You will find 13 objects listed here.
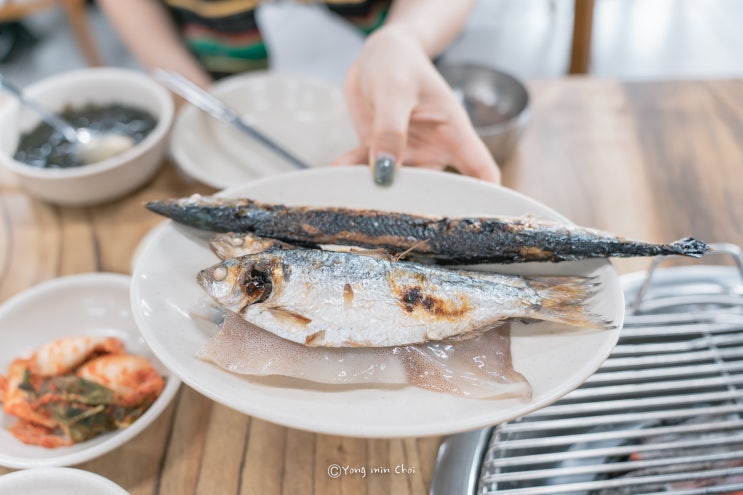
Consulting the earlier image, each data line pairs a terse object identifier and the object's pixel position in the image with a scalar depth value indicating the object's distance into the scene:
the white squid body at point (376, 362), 0.36
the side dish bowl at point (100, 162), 0.54
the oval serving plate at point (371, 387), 0.34
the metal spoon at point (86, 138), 0.57
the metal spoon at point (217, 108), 0.58
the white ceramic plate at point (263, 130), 0.58
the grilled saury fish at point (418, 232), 0.39
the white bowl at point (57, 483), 0.37
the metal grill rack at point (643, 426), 0.39
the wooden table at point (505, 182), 0.40
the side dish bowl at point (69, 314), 0.46
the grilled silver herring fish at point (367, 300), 0.37
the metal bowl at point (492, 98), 0.57
